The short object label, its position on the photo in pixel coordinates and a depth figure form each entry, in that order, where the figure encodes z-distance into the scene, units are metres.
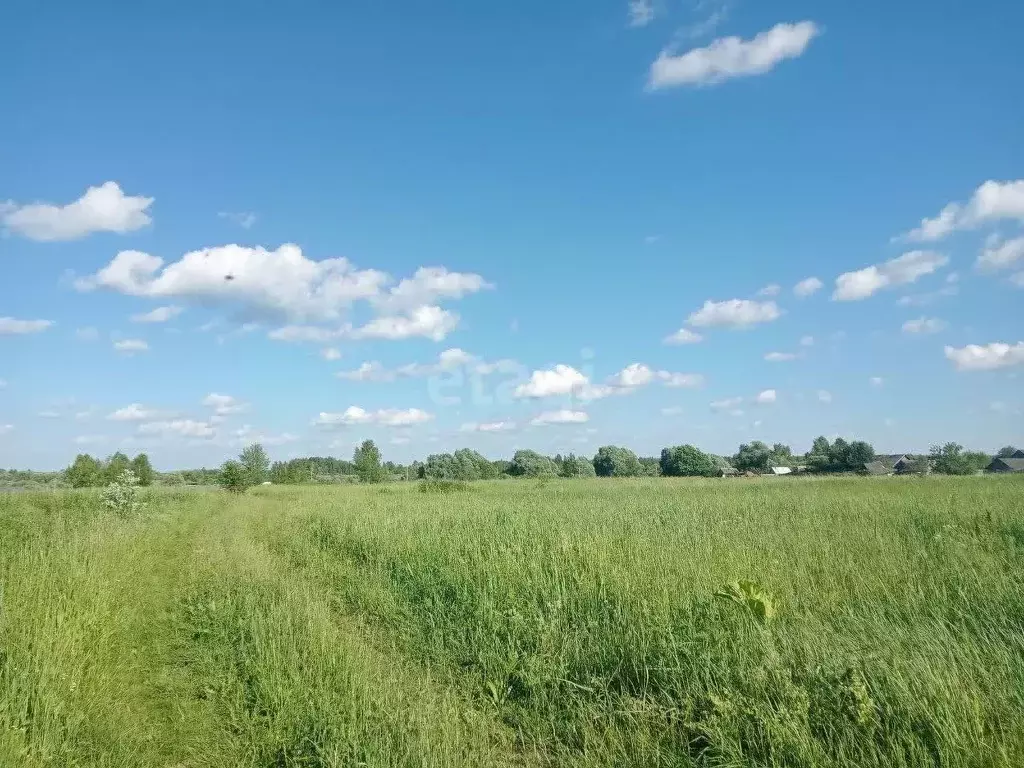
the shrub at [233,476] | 54.03
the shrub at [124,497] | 20.34
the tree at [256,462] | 62.57
